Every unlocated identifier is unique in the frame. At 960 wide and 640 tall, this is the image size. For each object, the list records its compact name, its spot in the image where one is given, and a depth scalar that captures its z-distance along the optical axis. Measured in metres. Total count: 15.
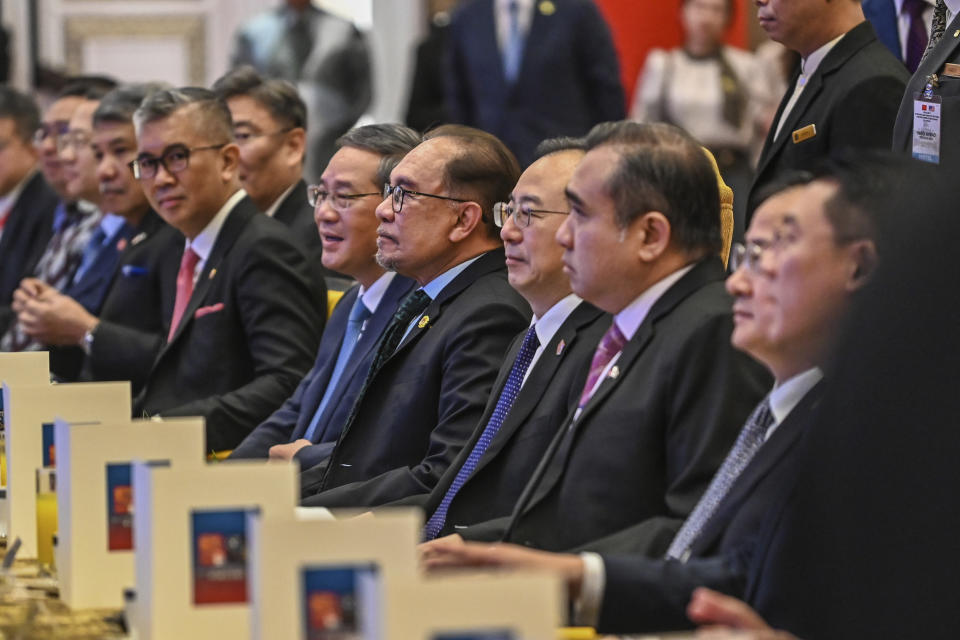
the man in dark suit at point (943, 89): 7.06
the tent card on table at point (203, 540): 4.46
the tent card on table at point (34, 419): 5.73
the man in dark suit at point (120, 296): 10.33
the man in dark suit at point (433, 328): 7.07
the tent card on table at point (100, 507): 5.15
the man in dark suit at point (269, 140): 11.25
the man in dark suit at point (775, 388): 4.78
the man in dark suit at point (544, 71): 14.98
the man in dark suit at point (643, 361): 5.40
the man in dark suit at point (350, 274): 8.38
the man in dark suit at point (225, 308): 9.17
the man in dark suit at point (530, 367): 6.28
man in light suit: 18.25
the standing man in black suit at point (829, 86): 8.20
